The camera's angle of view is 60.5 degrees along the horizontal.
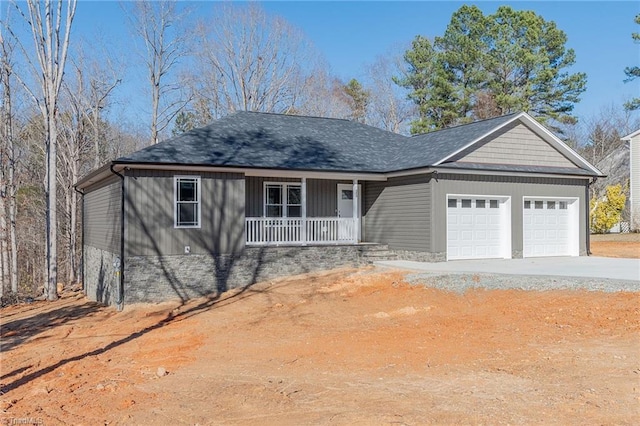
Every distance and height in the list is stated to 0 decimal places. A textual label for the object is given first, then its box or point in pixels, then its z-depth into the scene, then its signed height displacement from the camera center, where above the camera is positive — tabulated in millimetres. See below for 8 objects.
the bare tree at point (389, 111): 39812 +7842
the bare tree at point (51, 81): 18734 +4765
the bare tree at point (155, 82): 29781 +7477
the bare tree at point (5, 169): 23078 +2217
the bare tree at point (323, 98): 37312 +8477
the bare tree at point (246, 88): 33406 +8055
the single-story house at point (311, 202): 14445 +465
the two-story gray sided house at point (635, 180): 29531 +1972
